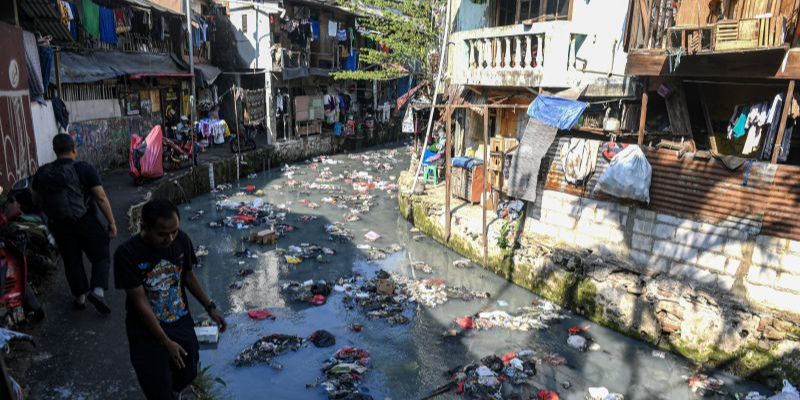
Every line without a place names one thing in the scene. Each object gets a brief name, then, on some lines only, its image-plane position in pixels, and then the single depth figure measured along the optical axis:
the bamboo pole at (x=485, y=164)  9.26
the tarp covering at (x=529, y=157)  8.85
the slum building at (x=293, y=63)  19.52
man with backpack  4.46
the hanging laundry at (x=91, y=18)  12.66
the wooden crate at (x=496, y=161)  10.25
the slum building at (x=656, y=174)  6.34
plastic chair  13.84
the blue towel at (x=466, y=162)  11.26
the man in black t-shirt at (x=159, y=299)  2.88
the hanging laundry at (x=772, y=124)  7.02
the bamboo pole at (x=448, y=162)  9.76
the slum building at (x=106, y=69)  9.20
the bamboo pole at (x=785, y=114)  6.49
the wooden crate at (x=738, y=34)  6.48
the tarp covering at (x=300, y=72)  19.97
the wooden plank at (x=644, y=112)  8.05
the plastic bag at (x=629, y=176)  7.41
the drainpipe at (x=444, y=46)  11.84
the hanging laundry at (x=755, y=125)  7.35
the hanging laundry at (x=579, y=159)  8.13
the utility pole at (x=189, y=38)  15.81
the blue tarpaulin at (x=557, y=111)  8.27
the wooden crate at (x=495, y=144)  10.48
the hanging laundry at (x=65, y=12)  11.26
